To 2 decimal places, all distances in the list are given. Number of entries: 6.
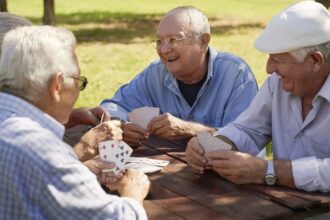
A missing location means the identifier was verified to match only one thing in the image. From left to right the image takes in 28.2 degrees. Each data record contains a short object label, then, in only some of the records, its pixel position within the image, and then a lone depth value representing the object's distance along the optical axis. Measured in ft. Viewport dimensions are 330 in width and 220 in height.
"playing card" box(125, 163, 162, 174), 9.92
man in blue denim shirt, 12.76
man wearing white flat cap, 9.20
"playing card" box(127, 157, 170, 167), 10.36
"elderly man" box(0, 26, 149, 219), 6.70
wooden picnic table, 8.29
